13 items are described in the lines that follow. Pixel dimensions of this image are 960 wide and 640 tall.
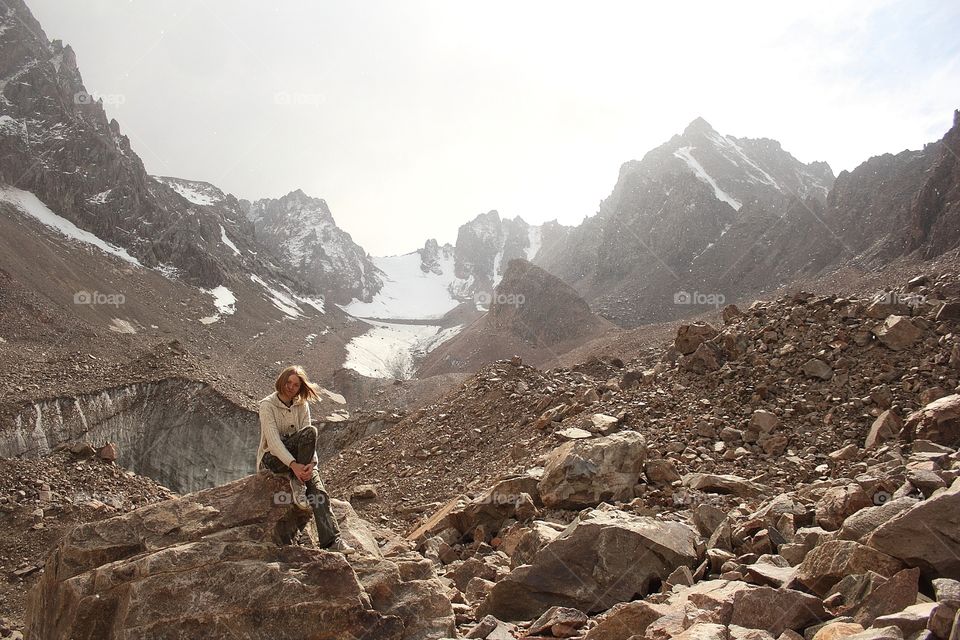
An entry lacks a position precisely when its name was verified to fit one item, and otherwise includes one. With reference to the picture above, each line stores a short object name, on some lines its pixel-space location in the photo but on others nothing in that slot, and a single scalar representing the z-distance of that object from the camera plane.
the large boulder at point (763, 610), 4.22
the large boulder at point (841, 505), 6.07
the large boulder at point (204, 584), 4.79
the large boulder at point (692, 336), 15.05
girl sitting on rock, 5.86
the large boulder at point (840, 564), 4.57
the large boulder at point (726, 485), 8.62
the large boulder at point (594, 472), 9.28
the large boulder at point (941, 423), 8.38
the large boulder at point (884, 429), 9.36
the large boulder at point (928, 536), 4.37
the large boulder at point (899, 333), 11.40
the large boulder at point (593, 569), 6.19
